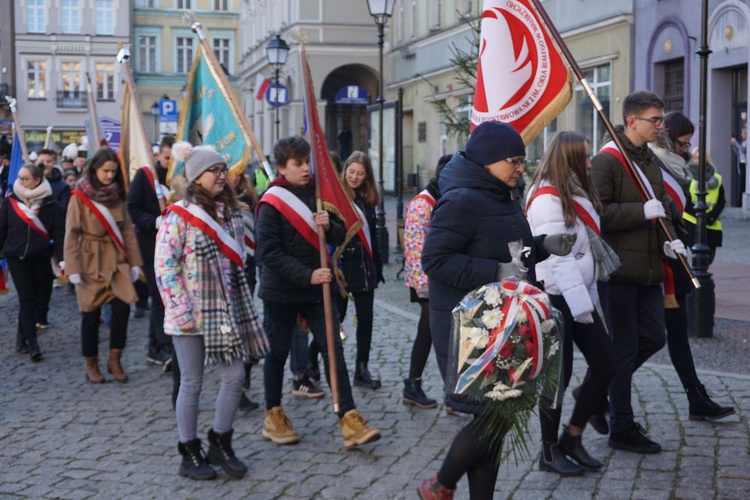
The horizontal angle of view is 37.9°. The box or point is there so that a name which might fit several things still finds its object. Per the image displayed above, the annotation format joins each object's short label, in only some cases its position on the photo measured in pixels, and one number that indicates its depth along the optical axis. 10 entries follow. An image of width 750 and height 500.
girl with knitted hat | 5.86
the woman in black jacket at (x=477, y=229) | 4.61
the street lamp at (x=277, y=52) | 24.70
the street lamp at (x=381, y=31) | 17.17
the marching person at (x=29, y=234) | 10.25
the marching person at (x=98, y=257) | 8.70
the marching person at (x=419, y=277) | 7.35
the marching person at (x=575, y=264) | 5.61
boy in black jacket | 6.48
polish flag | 23.78
